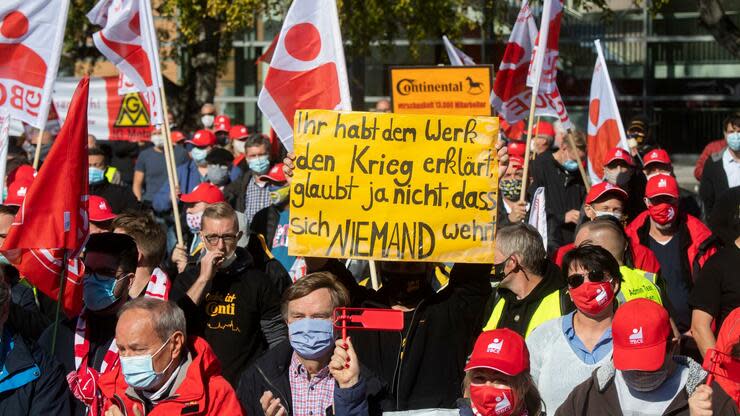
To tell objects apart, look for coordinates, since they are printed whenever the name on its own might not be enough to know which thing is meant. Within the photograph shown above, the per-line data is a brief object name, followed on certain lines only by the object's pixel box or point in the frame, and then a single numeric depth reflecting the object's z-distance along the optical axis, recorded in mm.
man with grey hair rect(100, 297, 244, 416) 9867
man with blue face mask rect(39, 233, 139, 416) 11281
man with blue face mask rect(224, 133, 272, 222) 21406
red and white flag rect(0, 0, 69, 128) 17031
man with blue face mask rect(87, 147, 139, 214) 21000
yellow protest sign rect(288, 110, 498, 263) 11383
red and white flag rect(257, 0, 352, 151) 15727
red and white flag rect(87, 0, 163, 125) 18266
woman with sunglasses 11242
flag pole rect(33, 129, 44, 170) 17602
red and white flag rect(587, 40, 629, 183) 21641
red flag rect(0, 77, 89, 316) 11703
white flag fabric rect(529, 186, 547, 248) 17375
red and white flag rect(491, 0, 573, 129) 20312
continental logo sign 20922
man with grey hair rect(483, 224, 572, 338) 12820
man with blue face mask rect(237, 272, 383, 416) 10198
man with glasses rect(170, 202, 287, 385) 13023
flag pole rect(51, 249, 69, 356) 11348
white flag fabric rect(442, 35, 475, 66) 28328
